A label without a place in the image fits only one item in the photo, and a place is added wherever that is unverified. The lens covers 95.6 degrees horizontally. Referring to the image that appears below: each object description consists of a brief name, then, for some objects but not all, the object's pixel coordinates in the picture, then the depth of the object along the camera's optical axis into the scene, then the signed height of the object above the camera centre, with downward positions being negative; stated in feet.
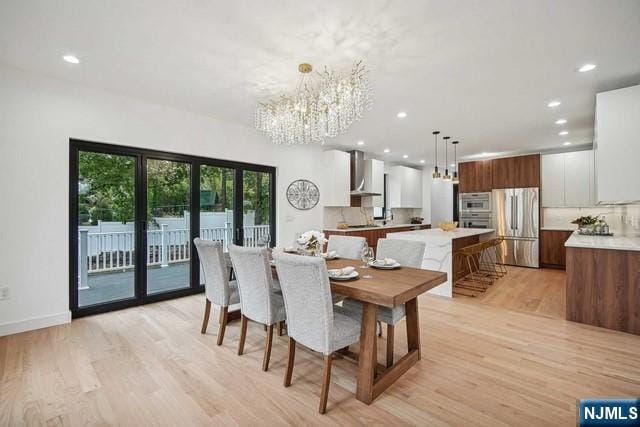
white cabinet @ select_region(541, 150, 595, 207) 18.88 +2.24
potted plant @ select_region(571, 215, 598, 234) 14.83 -0.59
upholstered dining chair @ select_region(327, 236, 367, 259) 10.53 -1.24
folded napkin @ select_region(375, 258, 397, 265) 8.25 -1.40
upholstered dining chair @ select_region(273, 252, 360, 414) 5.74 -2.04
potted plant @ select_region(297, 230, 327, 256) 8.85 -0.91
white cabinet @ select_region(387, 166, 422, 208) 24.85 +2.23
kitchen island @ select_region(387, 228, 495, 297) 13.62 -1.90
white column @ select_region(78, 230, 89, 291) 12.15 -2.11
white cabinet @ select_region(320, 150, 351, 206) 19.12 +2.26
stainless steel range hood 20.52 +2.80
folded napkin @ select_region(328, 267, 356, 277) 7.05 -1.46
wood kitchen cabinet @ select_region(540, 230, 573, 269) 19.39 -2.37
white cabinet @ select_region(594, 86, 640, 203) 9.66 +2.30
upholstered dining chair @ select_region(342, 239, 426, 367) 7.23 -1.47
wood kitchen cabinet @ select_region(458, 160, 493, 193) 21.91 +2.82
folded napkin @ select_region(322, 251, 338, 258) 9.75 -1.40
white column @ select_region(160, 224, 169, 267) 13.75 -1.68
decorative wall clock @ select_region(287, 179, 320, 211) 17.72 +1.18
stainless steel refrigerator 19.89 -0.75
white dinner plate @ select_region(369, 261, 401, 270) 8.01 -1.47
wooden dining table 5.93 -1.76
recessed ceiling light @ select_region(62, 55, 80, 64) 8.67 +4.70
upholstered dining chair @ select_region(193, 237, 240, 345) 8.66 -2.02
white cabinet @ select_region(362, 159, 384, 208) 21.61 +2.46
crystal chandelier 8.51 +3.44
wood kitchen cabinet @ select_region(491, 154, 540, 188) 20.04 +2.94
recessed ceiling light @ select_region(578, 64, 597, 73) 8.97 +4.55
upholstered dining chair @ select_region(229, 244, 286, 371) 7.18 -1.94
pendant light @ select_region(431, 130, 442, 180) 15.96 +2.14
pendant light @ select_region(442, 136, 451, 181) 16.89 +4.55
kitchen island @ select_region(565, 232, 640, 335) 9.47 -2.44
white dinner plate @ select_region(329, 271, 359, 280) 6.82 -1.51
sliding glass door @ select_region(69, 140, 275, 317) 11.31 -0.18
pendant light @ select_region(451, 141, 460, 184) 18.12 +4.55
